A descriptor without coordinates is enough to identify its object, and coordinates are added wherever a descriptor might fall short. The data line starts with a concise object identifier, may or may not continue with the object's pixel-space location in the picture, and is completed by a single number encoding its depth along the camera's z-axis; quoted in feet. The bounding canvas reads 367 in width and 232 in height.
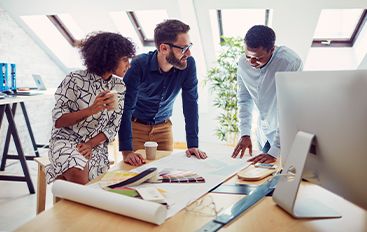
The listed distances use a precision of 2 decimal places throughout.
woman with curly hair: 5.04
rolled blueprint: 2.96
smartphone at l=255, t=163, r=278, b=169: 4.65
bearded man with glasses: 6.05
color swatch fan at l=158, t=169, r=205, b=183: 4.09
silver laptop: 13.14
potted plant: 13.28
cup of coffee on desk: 5.12
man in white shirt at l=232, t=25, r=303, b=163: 6.07
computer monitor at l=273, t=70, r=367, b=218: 2.72
